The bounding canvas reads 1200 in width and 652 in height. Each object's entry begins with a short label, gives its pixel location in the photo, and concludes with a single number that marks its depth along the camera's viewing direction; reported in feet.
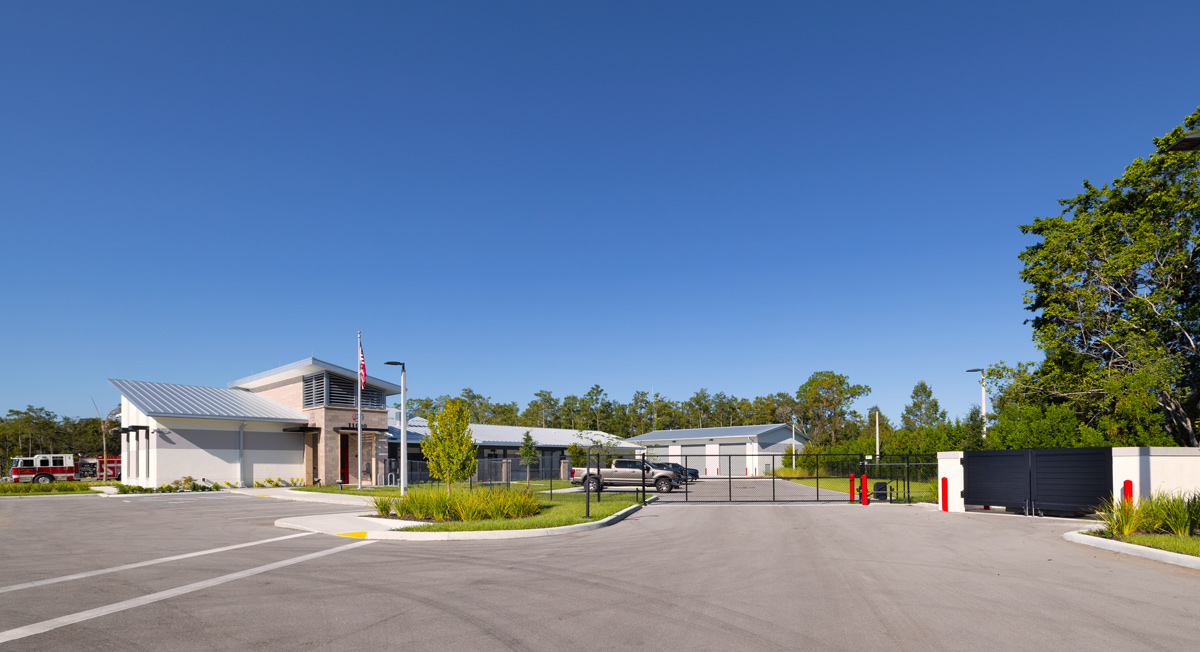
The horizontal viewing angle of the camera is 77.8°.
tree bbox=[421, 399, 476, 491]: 72.90
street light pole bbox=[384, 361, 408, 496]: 87.00
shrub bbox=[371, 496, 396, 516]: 70.13
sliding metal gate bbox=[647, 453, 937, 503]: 103.71
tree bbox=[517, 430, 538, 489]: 160.56
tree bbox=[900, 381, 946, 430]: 376.89
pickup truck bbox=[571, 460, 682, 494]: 119.65
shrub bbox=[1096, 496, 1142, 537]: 48.93
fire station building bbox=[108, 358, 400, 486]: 120.98
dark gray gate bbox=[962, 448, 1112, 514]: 67.72
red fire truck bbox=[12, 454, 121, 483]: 151.53
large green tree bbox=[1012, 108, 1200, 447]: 93.09
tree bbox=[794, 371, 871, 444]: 284.41
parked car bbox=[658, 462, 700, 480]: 157.66
